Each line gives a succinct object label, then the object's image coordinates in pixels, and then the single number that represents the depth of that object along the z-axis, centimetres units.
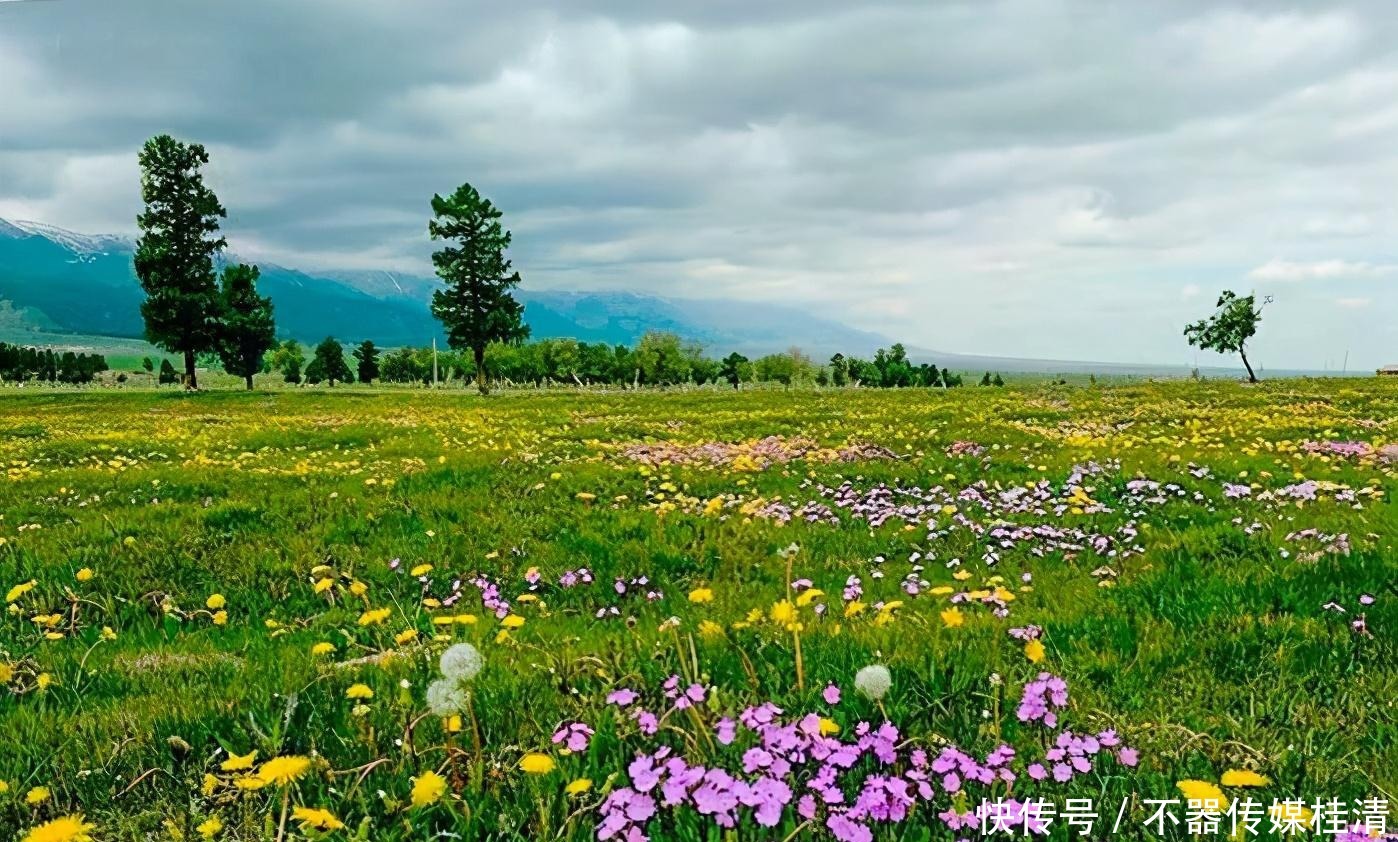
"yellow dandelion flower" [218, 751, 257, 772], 281
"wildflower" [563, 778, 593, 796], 257
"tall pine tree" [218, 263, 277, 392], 6869
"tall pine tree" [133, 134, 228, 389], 6072
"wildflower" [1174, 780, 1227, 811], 259
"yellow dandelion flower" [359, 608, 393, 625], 472
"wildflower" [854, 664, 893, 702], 310
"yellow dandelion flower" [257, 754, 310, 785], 258
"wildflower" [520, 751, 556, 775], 271
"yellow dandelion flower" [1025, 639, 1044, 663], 366
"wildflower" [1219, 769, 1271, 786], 261
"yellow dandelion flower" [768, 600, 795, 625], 373
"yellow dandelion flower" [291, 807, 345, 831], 244
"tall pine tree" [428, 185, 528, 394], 6431
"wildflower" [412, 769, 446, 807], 263
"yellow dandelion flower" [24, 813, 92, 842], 242
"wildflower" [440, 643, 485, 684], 308
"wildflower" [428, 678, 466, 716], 303
